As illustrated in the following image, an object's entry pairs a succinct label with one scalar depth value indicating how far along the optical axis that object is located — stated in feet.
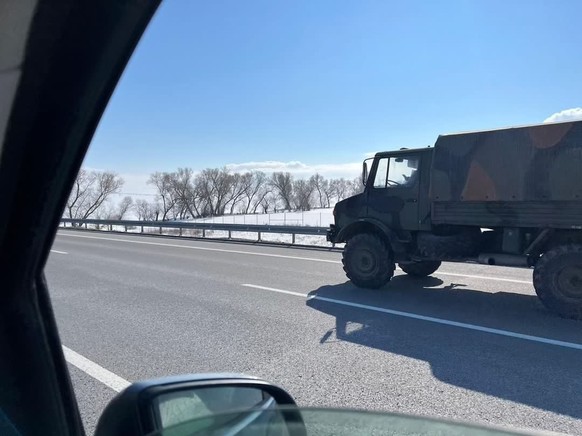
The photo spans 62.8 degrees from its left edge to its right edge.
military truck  21.80
